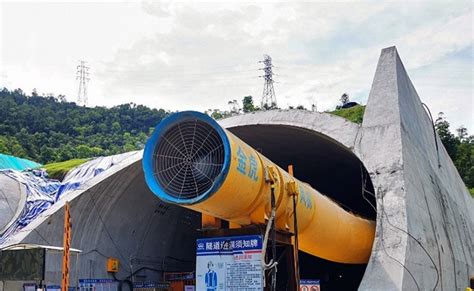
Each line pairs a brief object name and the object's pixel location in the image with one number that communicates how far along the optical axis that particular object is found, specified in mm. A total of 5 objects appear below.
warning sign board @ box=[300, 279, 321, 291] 8628
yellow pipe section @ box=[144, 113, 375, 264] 5301
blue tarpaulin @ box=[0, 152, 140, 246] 11523
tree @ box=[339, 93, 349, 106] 43094
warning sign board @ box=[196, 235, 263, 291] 5723
